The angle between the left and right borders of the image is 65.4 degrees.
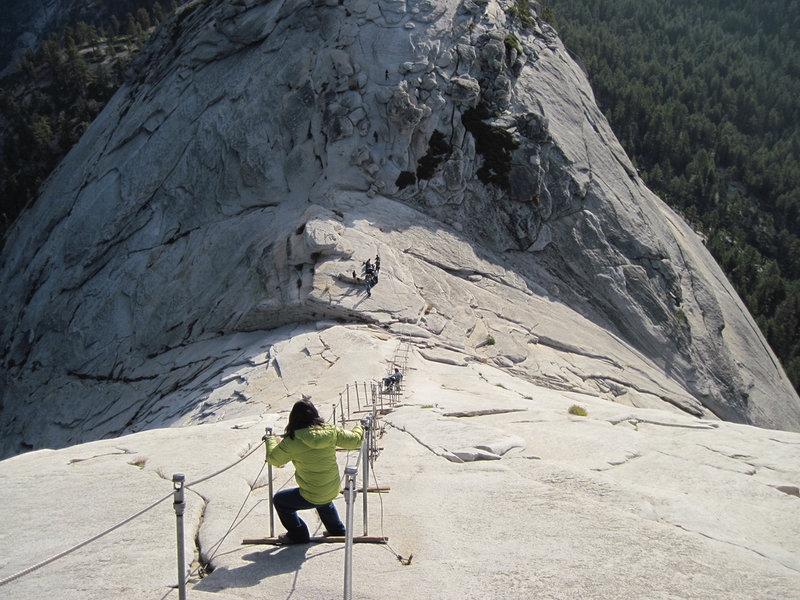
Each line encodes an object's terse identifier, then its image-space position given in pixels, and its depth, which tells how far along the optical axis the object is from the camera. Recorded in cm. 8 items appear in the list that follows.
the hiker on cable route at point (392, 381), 1739
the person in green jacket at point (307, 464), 750
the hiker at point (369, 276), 2661
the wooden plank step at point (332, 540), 775
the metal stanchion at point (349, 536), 550
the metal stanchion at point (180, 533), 584
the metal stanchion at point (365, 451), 852
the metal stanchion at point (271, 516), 798
